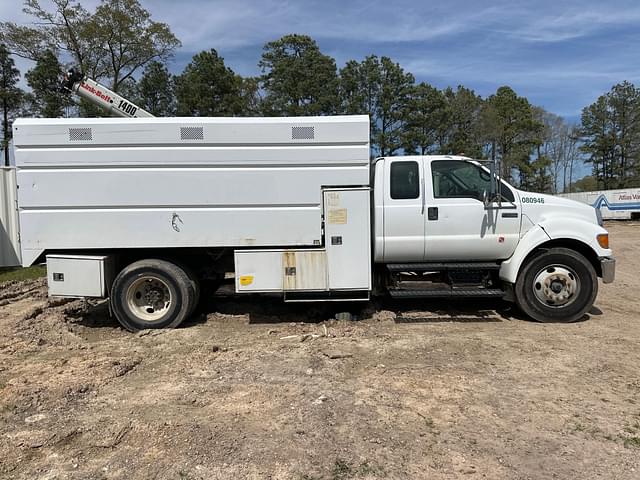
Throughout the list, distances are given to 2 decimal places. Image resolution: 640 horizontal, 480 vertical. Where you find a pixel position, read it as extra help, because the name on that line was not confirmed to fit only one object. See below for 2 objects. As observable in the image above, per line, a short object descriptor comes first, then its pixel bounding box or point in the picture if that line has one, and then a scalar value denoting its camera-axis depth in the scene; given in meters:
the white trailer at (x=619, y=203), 35.97
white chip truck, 6.07
